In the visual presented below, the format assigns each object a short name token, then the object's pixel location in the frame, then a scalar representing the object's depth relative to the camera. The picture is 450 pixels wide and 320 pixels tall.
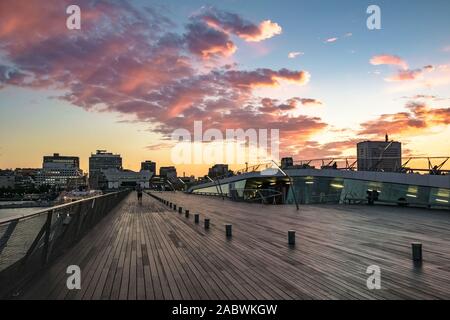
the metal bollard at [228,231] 15.30
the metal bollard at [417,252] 9.97
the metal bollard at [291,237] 12.91
